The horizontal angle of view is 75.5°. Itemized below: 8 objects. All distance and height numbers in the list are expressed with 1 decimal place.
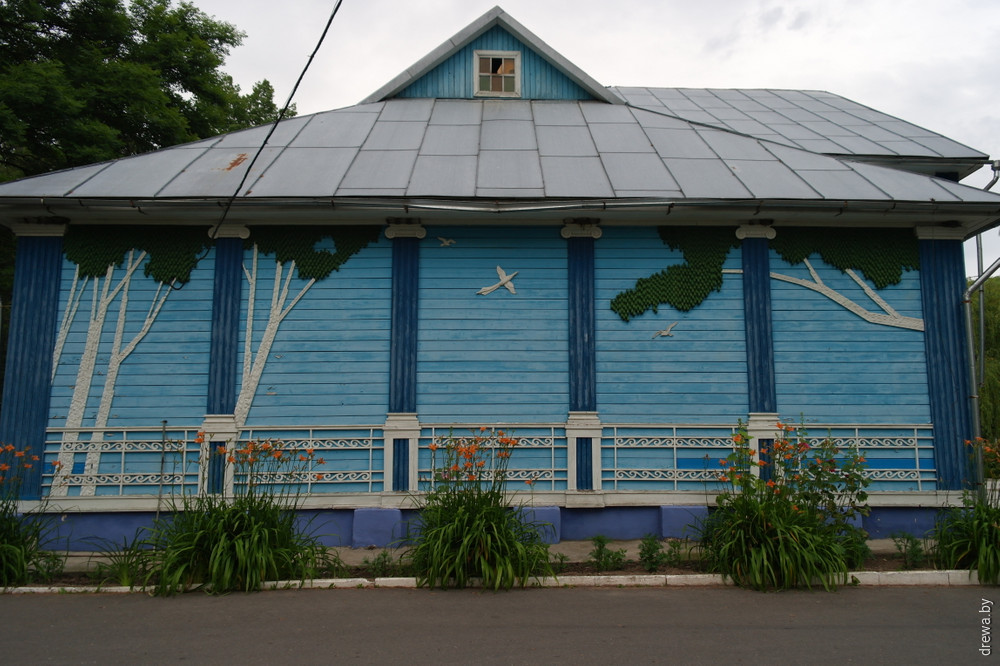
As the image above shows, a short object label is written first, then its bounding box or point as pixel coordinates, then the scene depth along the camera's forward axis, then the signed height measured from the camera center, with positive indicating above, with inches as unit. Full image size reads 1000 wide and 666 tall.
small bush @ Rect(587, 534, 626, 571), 236.5 -38.3
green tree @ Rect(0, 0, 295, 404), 522.6 +340.0
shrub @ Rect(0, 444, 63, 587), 218.5 -34.5
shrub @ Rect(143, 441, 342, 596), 210.2 -32.5
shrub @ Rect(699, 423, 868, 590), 214.7 -24.7
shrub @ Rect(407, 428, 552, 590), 213.3 -29.7
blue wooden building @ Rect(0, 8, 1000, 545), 279.0 +54.7
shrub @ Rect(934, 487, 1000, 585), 221.5 -29.9
